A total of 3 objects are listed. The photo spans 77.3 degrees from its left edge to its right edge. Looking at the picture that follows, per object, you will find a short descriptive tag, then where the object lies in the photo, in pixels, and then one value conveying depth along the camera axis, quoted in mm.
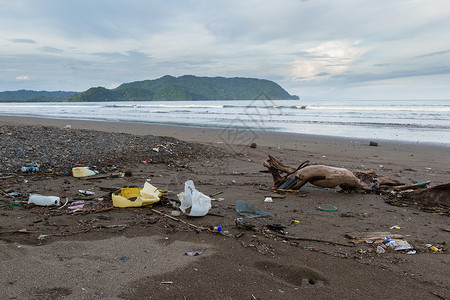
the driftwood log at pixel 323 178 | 5250
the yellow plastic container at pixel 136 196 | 4164
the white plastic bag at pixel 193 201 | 3982
